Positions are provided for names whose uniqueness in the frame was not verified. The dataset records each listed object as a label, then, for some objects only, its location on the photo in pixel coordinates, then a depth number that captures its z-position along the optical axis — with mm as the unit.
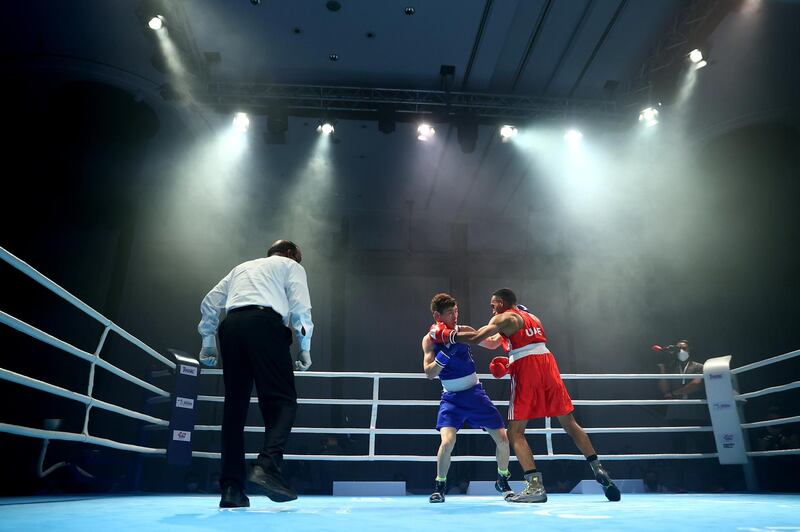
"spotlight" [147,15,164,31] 5496
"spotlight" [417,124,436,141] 7184
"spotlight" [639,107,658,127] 6922
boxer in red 2838
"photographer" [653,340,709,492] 5244
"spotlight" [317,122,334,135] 7215
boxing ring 1763
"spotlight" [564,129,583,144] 7292
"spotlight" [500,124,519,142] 7148
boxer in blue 3182
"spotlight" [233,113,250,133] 7043
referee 2207
